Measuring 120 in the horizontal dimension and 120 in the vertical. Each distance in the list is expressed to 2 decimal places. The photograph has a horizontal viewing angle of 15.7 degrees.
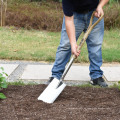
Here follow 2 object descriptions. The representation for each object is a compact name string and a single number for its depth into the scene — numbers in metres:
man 5.36
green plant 4.78
